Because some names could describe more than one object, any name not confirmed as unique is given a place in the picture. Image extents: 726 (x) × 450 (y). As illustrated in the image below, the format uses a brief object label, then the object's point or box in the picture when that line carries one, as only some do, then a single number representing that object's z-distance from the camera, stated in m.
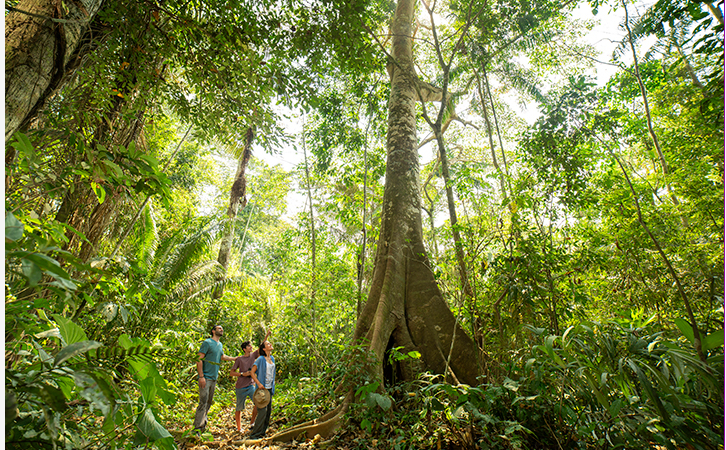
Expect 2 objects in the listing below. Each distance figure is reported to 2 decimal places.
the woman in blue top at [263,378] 3.65
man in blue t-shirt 3.99
